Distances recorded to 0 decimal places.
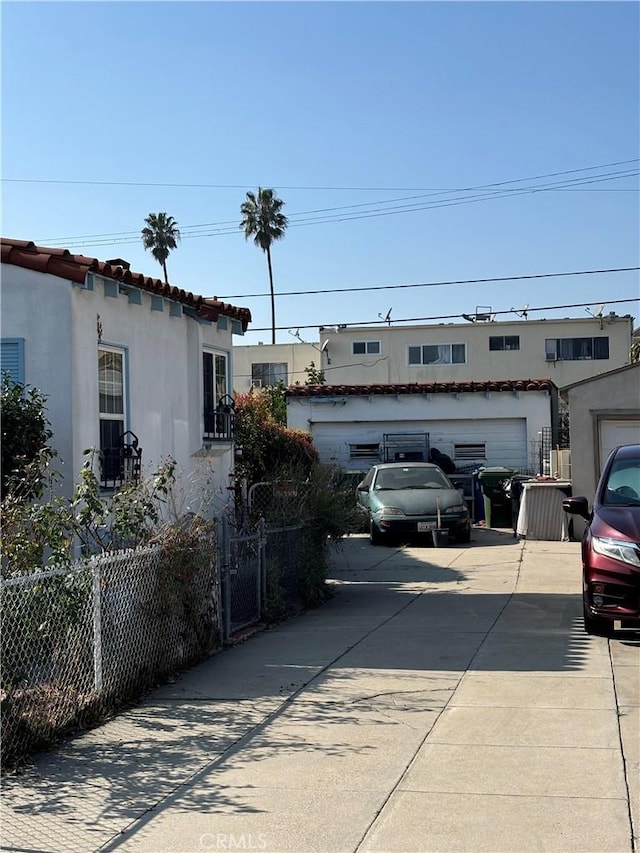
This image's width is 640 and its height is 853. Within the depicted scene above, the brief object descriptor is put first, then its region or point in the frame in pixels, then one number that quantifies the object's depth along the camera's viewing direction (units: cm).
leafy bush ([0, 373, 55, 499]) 937
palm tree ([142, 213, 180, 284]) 5209
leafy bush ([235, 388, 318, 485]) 1984
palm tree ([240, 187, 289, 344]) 4819
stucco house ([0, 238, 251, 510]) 1052
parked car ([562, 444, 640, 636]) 855
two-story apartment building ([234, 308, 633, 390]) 3791
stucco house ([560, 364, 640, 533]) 1864
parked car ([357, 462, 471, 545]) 1877
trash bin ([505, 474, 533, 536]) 2072
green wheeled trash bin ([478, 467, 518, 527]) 2223
